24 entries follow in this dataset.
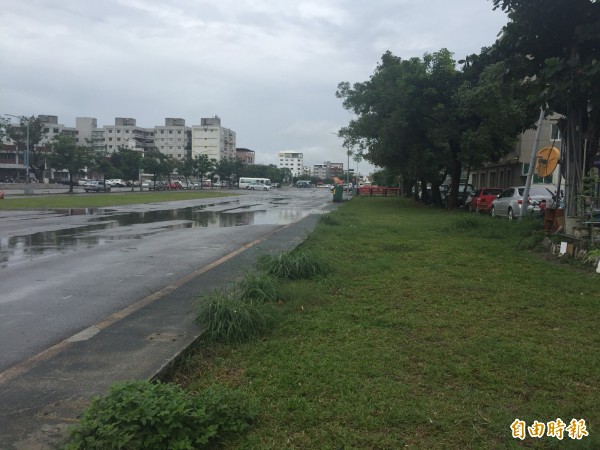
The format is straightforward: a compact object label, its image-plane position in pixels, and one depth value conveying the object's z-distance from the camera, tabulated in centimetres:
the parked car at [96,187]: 6203
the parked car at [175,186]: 8638
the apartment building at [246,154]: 17762
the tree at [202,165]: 9592
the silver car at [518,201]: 1952
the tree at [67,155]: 5412
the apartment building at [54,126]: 12700
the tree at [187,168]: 9317
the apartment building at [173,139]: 14950
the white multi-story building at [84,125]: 13700
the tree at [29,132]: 5494
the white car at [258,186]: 9488
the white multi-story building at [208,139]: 14775
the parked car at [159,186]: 7728
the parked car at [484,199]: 2658
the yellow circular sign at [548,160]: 1370
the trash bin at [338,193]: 4488
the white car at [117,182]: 8656
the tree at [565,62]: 1027
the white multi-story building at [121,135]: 14275
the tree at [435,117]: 2470
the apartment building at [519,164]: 3712
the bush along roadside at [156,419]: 302
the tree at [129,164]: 7379
